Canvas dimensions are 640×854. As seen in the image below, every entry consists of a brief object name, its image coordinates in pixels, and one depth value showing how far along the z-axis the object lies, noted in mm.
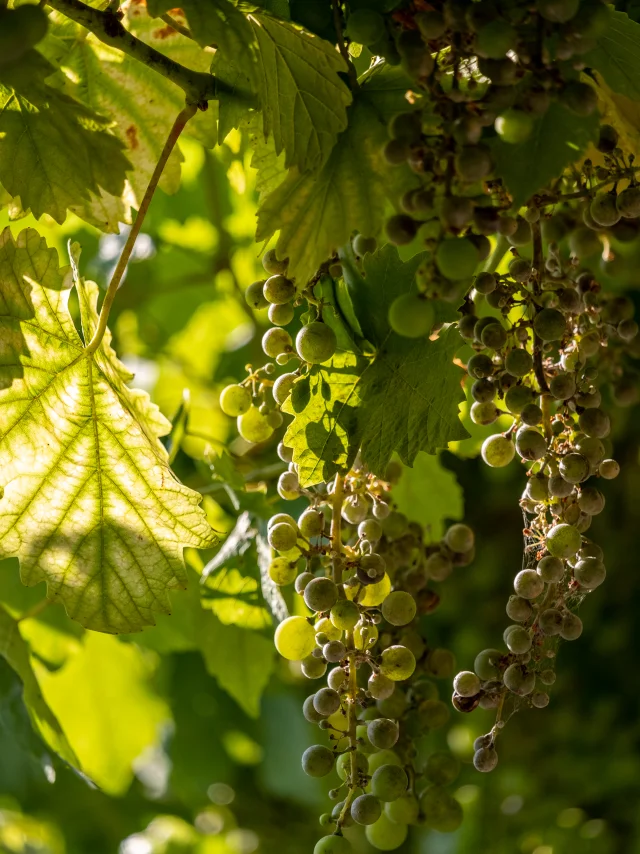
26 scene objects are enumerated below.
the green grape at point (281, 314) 1235
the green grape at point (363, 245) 1242
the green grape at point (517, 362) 1227
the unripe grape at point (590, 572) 1228
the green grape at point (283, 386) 1268
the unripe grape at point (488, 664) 1244
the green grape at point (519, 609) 1226
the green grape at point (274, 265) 1226
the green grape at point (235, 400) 1319
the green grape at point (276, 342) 1263
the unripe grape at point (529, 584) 1225
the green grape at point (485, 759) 1232
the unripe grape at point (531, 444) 1234
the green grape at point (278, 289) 1222
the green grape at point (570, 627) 1231
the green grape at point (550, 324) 1225
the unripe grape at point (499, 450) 1266
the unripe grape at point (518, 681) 1223
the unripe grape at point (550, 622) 1227
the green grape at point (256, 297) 1260
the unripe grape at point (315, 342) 1223
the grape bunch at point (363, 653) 1239
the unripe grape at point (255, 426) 1325
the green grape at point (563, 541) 1221
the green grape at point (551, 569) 1217
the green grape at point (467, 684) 1231
